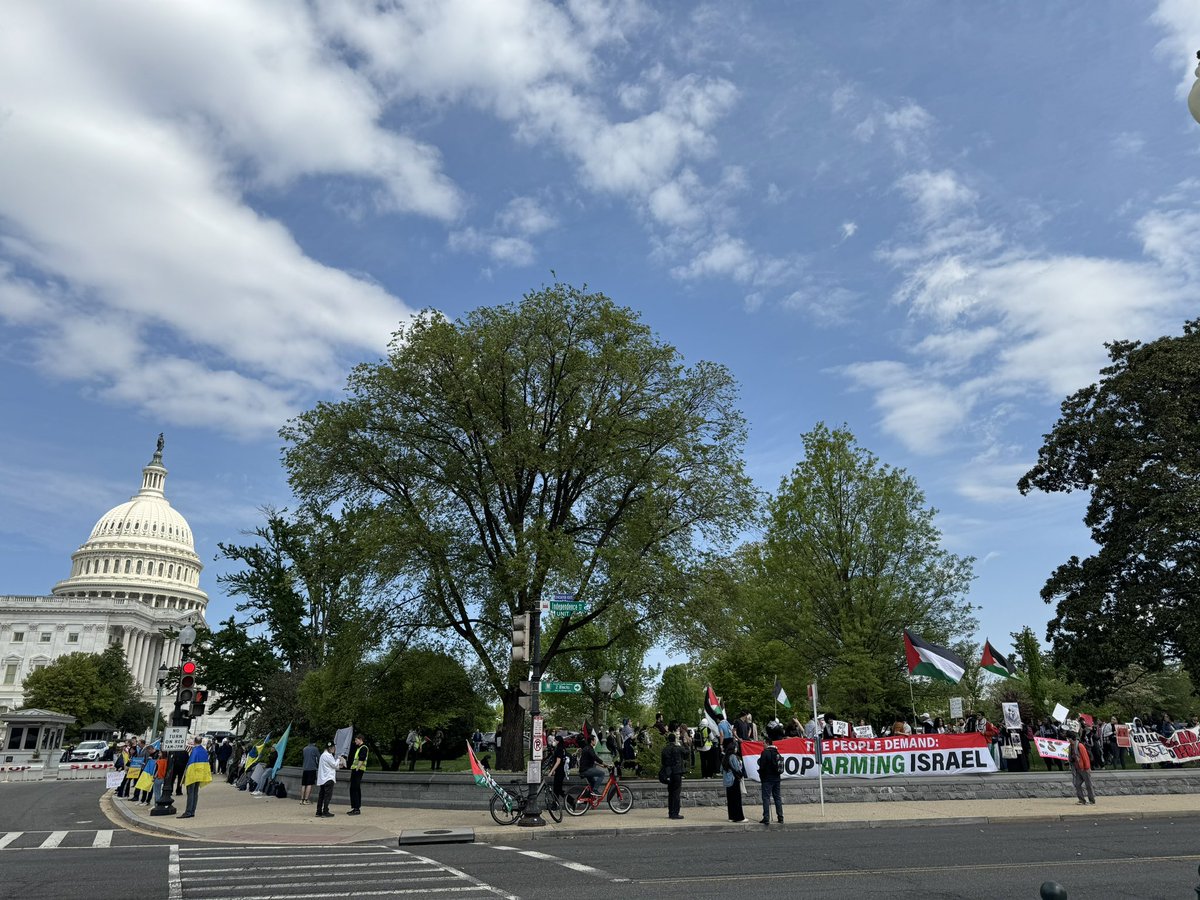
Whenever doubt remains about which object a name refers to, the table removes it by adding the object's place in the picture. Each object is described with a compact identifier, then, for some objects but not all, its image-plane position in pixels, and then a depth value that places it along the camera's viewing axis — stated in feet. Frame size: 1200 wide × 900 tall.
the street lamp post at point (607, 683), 121.19
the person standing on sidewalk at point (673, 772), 63.87
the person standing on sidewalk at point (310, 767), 78.48
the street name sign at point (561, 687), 59.16
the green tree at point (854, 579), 123.34
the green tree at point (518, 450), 81.71
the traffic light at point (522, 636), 60.75
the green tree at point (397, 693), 85.92
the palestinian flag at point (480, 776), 61.98
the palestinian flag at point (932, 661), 87.51
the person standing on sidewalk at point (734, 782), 61.52
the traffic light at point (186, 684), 71.36
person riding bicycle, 67.15
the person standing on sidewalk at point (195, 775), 70.08
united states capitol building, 404.77
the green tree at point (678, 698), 184.03
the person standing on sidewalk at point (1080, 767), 71.97
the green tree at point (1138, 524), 101.55
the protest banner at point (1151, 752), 90.48
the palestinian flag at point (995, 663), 90.38
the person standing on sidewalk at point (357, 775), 70.95
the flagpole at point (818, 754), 66.81
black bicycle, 62.28
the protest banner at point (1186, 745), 90.94
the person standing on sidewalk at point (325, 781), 69.26
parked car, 222.69
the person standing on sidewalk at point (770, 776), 59.16
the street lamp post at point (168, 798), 71.10
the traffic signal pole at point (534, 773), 60.29
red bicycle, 66.69
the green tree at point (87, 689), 297.94
